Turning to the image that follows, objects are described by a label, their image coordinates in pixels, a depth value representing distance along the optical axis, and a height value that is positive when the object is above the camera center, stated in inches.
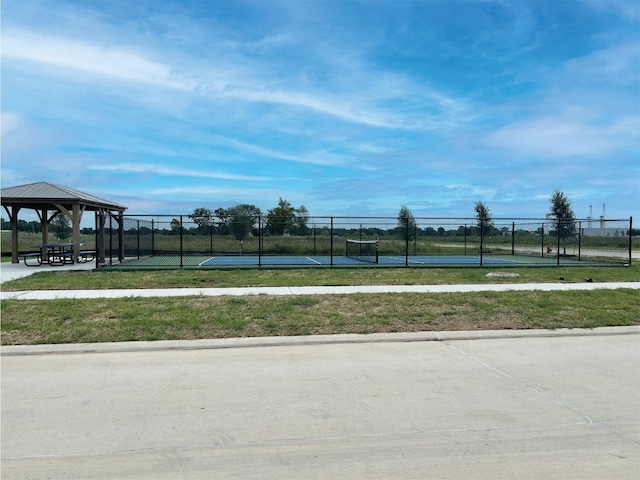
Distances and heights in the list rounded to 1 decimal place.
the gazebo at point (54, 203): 728.5 +53.3
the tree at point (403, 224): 1065.5 +24.1
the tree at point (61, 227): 1255.5 +22.6
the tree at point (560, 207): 1535.4 +92.4
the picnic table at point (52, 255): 750.5 -35.4
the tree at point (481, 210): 1609.7 +88.0
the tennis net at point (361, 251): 1011.9 -37.1
